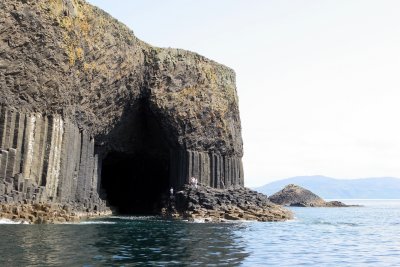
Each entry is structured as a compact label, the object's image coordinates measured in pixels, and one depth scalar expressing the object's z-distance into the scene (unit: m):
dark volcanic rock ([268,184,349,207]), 146.25
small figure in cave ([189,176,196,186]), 58.22
